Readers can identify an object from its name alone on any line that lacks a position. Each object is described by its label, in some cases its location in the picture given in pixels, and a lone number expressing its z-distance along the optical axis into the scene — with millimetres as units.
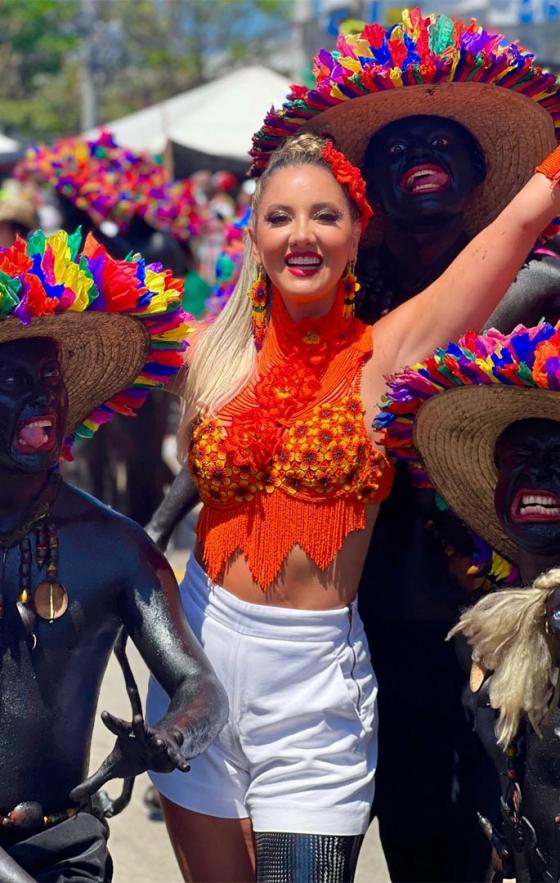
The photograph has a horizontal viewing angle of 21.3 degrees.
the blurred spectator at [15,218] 6898
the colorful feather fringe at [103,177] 7090
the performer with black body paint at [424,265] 3299
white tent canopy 12734
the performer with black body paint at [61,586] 2678
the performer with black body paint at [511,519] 2670
